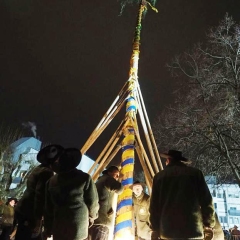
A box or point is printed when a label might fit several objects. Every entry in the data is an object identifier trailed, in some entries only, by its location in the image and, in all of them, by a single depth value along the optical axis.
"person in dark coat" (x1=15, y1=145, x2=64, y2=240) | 3.80
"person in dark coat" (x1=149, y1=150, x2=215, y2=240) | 3.00
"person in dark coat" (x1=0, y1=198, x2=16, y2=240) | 7.76
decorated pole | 5.39
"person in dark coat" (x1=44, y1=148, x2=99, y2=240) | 3.30
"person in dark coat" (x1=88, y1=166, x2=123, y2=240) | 4.45
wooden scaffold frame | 5.54
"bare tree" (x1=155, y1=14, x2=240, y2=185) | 13.02
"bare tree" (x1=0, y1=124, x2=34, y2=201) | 18.22
